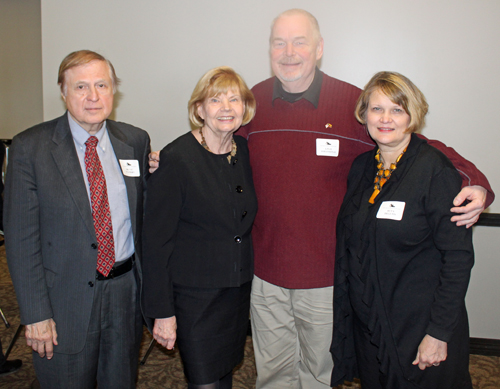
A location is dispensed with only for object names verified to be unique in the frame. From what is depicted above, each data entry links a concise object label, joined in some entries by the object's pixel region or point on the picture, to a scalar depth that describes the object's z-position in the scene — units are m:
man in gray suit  1.73
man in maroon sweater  2.12
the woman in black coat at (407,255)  1.68
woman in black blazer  1.88
